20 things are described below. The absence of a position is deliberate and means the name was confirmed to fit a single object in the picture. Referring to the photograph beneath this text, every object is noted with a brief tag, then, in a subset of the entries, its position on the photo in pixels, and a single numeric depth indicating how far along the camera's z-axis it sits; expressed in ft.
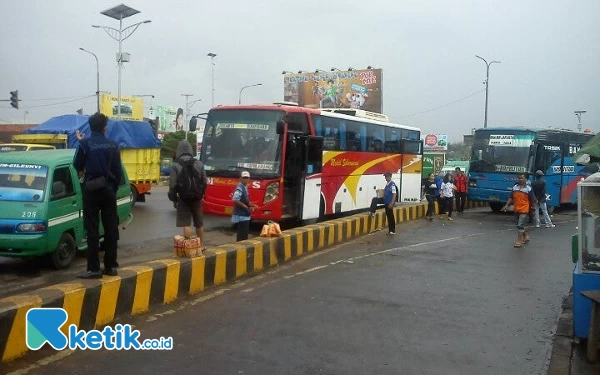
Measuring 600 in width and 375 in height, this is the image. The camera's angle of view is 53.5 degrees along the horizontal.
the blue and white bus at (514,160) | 72.84
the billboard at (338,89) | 170.60
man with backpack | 29.01
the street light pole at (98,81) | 167.42
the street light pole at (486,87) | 146.96
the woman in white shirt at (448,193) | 70.03
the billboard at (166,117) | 293.84
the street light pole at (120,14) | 120.78
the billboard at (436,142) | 230.48
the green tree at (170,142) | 189.12
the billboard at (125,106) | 193.26
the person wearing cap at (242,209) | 35.62
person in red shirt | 76.69
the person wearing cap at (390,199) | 51.06
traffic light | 122.01
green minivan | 28.14
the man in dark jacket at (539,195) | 65.05
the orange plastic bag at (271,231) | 35.74
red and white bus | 46.50
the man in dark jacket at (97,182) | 21.31
